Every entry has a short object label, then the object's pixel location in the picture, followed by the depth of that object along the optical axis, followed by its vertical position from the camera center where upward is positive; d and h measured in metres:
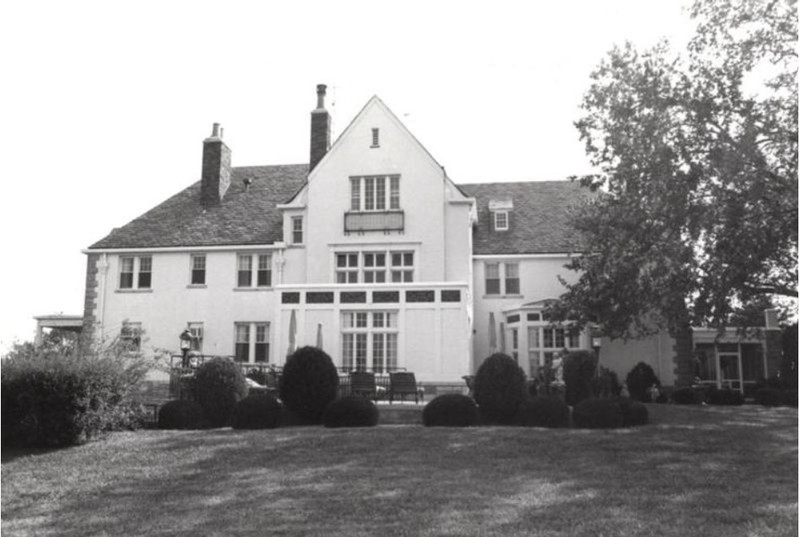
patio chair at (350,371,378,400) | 24.00 -0.29
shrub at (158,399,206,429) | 19.55 -1.01
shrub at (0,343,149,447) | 16.52 -0.50
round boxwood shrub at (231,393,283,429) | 18.78 -0.94
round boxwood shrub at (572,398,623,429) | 18.20 -0.92
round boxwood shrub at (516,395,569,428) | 18.61 -0.89
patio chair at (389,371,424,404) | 24.28 -0.29
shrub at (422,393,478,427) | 18.61 -0.88
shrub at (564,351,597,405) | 24.27 +0.00
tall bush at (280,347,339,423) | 20.06 -0.29
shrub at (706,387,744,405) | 30.59 -0.85
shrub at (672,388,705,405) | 30.64 -0.85
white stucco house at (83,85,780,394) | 30.38 +4.82
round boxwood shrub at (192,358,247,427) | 20.34 -0.43
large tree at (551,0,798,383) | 18.88 +5.40
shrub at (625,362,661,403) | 31.84 -0.24
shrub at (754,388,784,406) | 30.61 -0.84
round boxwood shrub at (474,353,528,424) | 19.53 -0.36
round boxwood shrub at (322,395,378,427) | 18.59 -0.93
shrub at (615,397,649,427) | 19.02 -0.92
